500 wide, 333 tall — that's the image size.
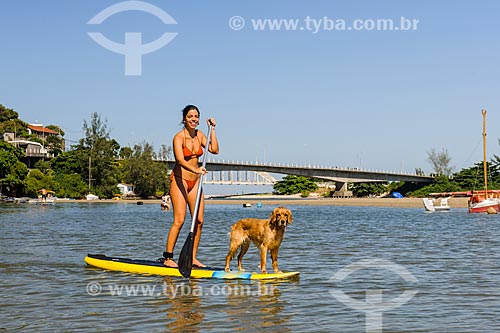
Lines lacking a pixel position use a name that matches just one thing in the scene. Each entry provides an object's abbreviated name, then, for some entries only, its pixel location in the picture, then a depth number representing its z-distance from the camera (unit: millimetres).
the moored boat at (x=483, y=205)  44188
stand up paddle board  9875
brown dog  9789
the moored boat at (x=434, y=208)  49753
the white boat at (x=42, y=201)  73638
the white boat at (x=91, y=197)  95925
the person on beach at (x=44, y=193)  81312
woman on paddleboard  10336
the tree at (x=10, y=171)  77581
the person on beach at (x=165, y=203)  54281
